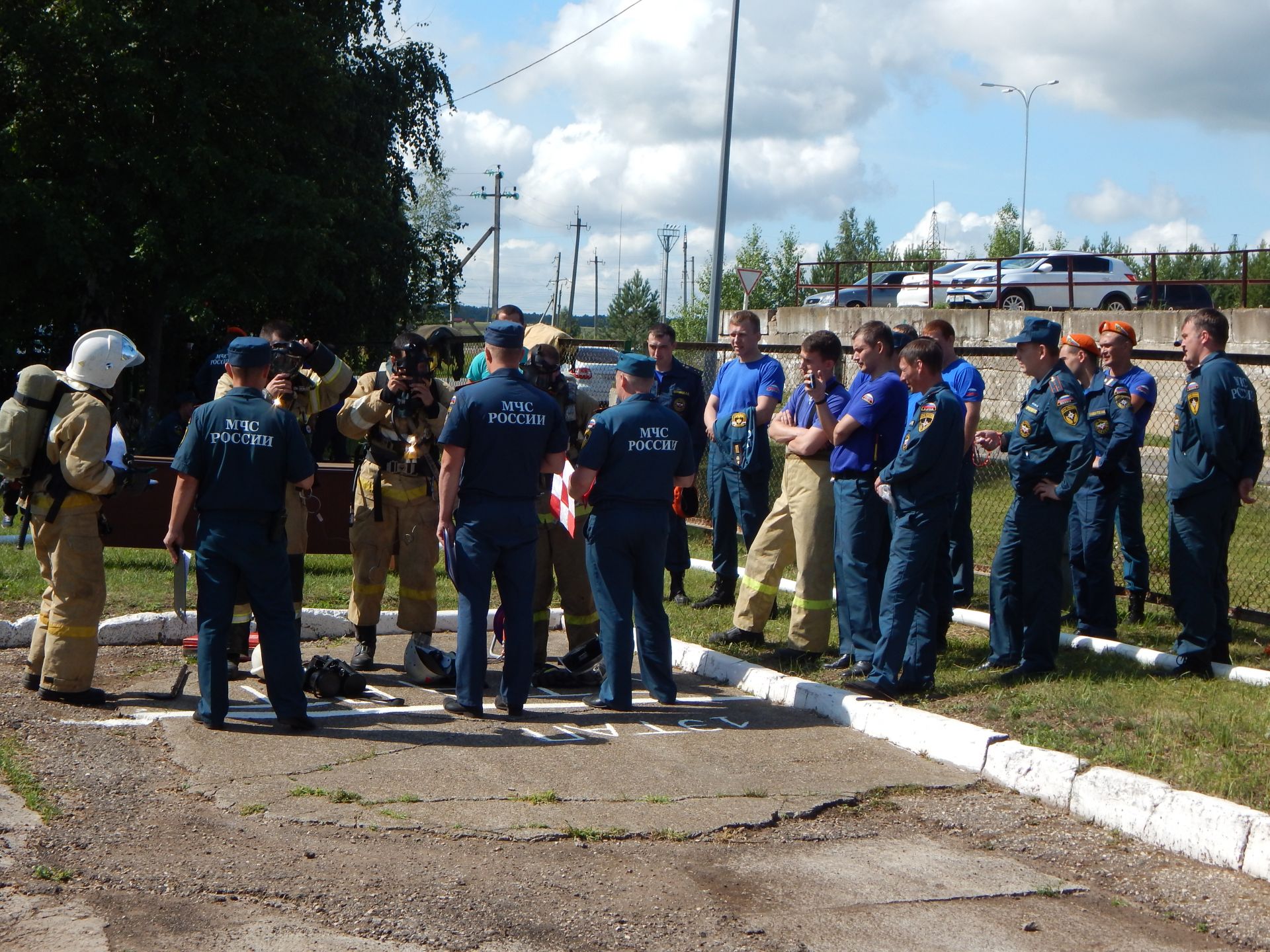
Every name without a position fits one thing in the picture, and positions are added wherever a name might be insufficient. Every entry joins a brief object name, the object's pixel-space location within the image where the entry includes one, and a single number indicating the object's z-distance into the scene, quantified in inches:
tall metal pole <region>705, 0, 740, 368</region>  848.9
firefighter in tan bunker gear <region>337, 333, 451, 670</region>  289.0
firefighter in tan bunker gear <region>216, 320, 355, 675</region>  283.9
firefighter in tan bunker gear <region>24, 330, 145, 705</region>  251.3
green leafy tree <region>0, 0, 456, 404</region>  644.7
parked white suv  1179.3
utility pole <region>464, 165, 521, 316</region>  2488.9
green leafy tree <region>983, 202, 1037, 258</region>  2335.4
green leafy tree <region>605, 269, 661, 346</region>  2962.6
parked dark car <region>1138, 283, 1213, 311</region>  1118.4
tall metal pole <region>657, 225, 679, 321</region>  3700.8
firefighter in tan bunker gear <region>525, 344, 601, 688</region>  293.0
